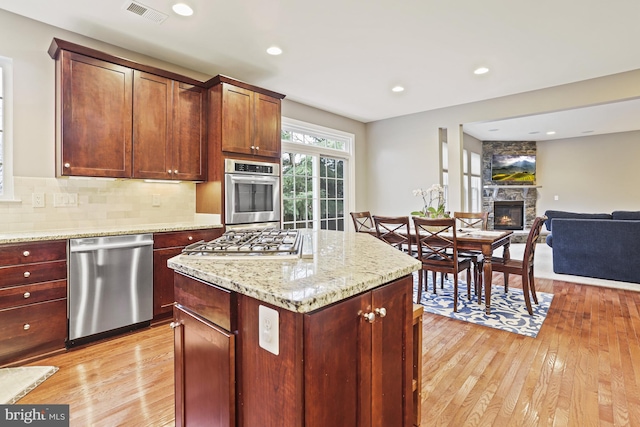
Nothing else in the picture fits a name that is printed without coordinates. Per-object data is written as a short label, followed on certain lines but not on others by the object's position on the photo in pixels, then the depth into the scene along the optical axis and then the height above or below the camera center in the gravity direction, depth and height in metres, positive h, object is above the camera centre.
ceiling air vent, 2.37 +1.57
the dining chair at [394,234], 3.51 -0.23
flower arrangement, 3.78 +0.02
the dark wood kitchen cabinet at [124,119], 2.55 +0.88
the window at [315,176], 4.67 +0.63
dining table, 3.10 -0.32
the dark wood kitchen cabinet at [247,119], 3.31 +1.06
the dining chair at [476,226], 3.53 -0.18
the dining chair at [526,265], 3.14 -0.53
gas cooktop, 1.35 -0.14
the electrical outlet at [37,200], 2.59 +0.13
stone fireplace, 8.53 +0.55
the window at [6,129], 2.51 +0.69
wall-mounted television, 8.52 +1.23
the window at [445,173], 5.26 +0.69
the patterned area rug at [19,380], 1.85 -1.03
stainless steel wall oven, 3.35 +0.25
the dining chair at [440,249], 3.20 -0.37
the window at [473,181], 7.45 +0.84
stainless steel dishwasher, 2.43 -0.56
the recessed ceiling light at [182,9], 2.38 +1.57
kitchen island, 0.84 -0.38
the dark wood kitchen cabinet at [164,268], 2.85 -0.47
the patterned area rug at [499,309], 2.93 -1.00
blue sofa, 4.05 -0.47
